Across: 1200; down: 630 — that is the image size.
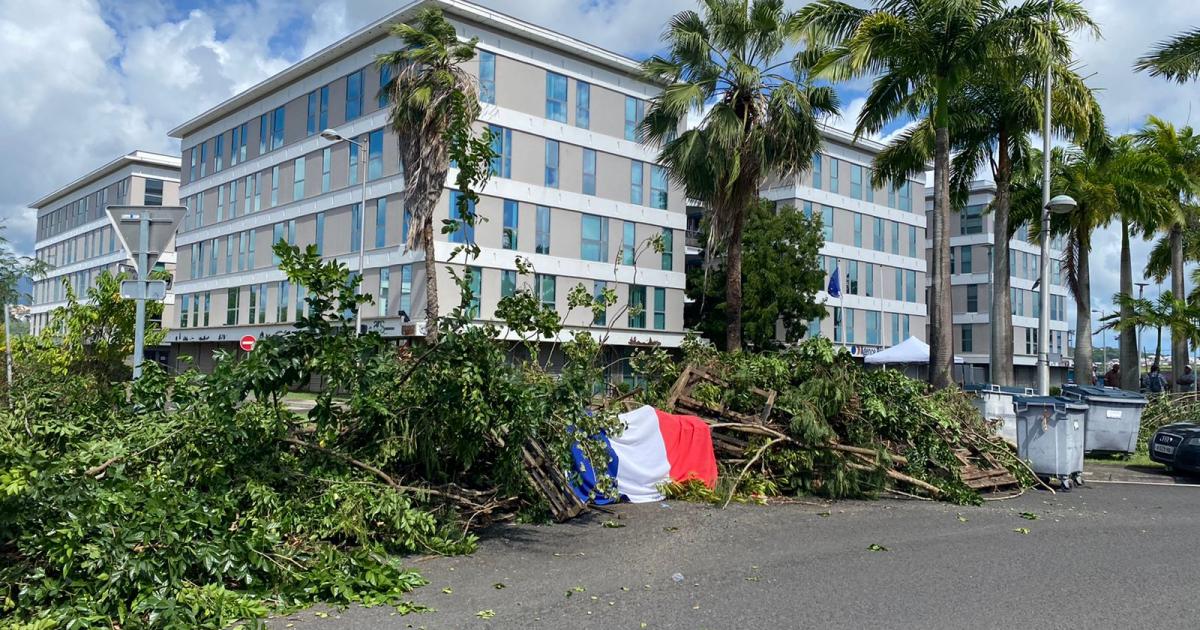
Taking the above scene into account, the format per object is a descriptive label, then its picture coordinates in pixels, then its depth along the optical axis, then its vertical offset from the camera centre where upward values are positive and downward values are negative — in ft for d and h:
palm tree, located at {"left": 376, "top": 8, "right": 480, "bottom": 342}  86.12 +22.69
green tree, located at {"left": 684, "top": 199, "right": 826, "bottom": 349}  133.39 +10.30
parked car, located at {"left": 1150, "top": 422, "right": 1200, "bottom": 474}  47.06 -4.93
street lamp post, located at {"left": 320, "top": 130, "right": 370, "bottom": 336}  98.07 +22.26
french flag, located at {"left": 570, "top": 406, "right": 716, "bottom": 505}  35.60 -4.46
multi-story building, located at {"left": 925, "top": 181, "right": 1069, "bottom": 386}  203.92 +14.48
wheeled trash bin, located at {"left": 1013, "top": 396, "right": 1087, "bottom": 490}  42.57 -4.03
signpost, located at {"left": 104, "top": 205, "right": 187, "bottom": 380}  31.73 +3.83
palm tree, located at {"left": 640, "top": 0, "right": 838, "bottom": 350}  67.41 +17.83
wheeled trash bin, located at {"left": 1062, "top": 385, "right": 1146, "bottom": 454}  53.78 -4.01
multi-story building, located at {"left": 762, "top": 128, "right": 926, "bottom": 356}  169.27 +20.75
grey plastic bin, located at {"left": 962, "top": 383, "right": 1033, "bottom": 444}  50.62 -3.12
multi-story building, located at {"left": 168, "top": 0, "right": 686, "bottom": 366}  119.34 +22.89
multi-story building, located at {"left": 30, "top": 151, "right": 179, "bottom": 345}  209.77 +31.23
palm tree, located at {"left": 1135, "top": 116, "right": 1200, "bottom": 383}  96.58 +20.32
